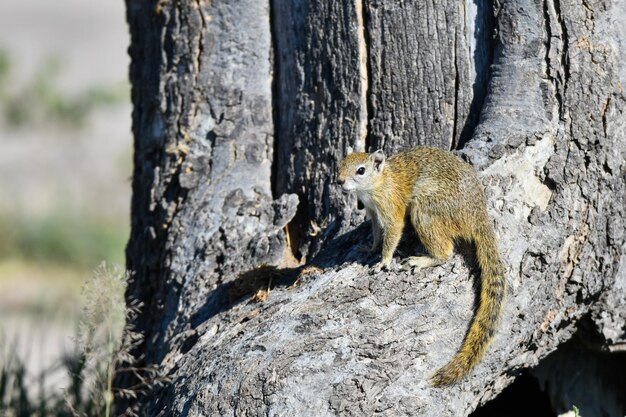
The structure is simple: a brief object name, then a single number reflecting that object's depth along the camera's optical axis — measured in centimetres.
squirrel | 803
